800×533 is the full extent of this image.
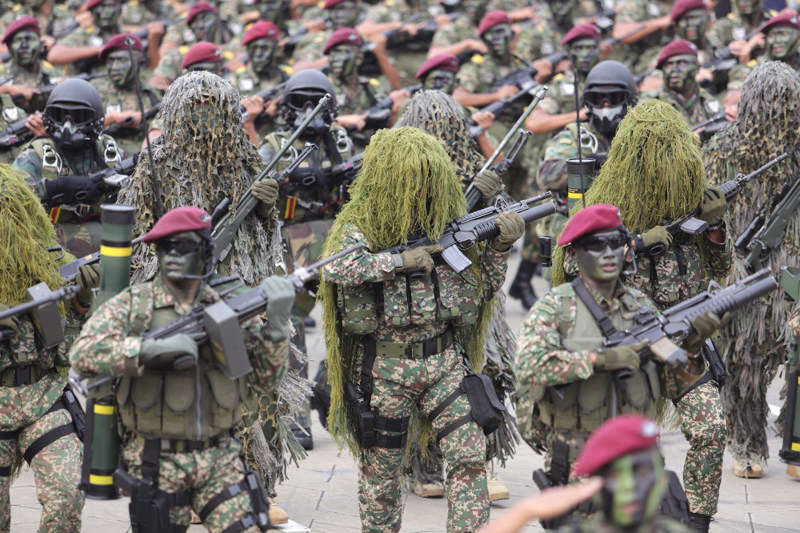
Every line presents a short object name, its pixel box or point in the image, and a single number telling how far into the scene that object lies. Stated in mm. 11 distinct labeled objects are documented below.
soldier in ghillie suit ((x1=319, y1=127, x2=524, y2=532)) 14437
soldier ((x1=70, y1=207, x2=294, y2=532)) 12258
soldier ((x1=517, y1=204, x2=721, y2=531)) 12180
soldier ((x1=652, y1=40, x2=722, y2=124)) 24653
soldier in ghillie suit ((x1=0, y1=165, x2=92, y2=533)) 13680
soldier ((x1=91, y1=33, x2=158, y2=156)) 26094
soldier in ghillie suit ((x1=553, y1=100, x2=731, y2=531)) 15719
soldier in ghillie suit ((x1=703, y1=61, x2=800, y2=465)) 17344
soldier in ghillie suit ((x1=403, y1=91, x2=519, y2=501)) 17312
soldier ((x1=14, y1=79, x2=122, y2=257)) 18437
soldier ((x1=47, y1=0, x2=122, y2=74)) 32687
